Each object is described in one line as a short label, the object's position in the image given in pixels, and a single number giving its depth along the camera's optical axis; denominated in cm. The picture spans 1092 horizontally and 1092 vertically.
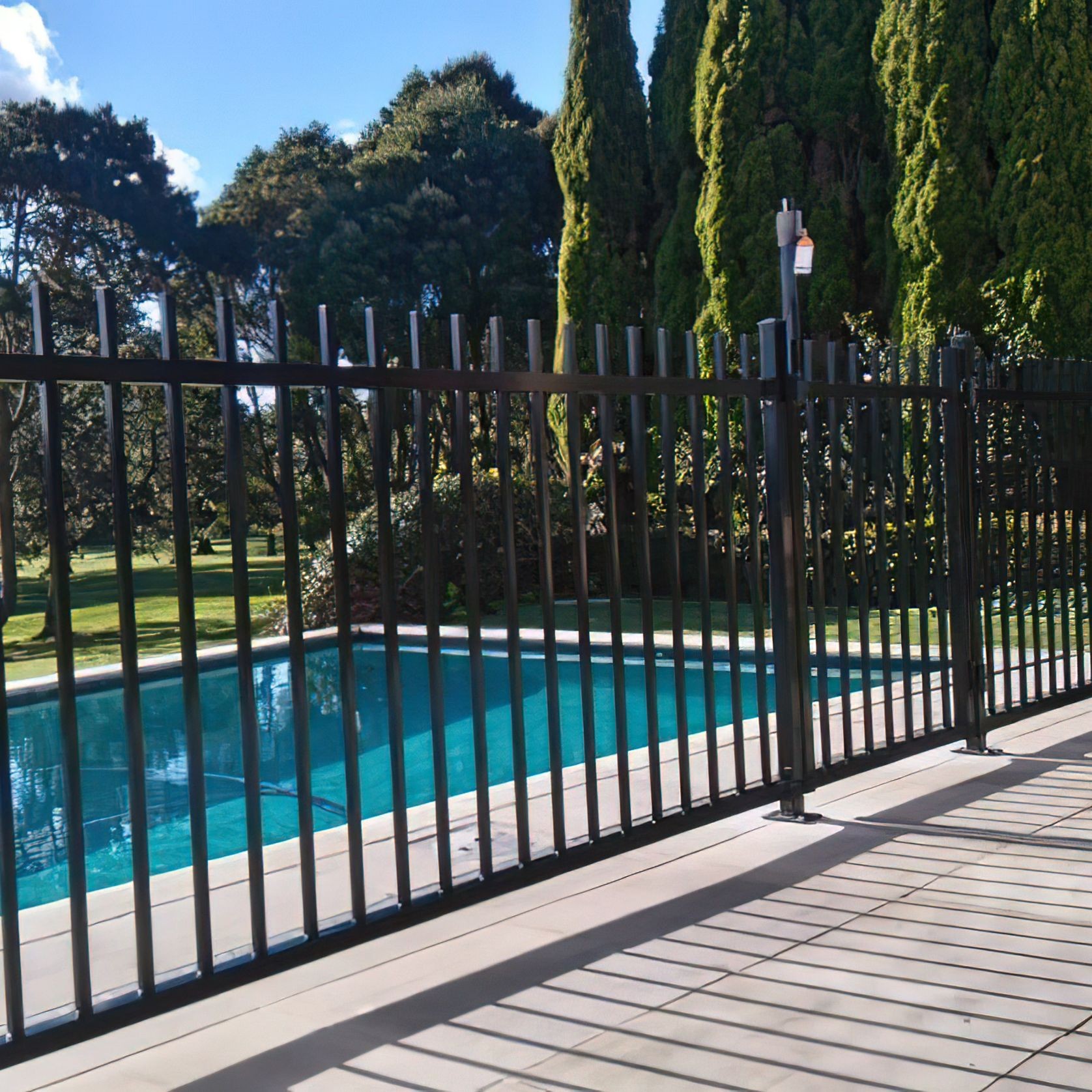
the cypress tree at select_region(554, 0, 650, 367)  1767
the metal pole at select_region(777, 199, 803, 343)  507
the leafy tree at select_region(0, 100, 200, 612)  2123
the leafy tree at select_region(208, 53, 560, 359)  2211
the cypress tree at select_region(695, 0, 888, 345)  1543
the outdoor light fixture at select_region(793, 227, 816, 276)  733
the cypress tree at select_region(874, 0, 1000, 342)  1376
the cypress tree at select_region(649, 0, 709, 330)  1695
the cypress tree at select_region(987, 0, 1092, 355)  1310
